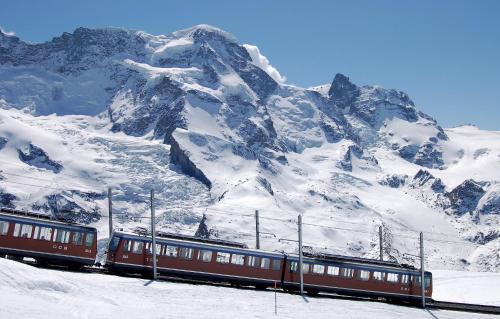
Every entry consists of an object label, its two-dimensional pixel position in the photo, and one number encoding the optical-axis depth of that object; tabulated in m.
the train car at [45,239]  48.25
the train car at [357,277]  56.47
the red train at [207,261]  49.22
